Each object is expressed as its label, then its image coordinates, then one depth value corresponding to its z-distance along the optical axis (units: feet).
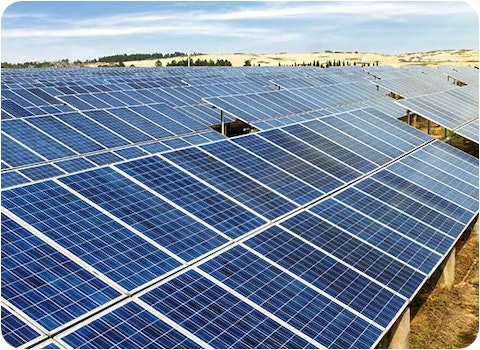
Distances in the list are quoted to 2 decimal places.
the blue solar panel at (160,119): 80.59
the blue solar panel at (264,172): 52.54
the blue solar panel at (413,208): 55.36
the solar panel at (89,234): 33.91
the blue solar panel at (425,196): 59.98
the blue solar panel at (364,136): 76.07
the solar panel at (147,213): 38.58
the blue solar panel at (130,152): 64.52
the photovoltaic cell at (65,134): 64.34
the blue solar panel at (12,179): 49.32
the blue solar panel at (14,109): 74.52
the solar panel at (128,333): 27.37
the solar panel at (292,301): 33.30
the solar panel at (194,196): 43.21
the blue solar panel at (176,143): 71.47
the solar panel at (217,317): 30.50
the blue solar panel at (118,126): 72.54
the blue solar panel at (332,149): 66.28
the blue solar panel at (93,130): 68.33
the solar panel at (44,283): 28.53
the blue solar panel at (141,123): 76.59
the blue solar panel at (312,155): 61.67
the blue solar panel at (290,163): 57.06
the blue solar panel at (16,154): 55.58
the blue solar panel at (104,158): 60.39
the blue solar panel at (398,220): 50.93
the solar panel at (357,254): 41.96
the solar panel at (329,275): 37.47
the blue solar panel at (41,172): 52.39
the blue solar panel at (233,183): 47.91
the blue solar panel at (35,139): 59.88
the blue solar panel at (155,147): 68.08
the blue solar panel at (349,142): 71.05
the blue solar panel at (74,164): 55.72
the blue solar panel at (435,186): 64.34
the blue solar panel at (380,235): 46.50
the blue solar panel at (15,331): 25.54
